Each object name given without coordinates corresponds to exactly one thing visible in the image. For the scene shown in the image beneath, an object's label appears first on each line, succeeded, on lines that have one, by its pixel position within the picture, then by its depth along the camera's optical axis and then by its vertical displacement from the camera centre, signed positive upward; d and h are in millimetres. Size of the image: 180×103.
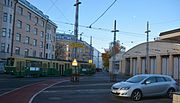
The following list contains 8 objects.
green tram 42469 -141
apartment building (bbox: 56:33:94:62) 128337 +7423
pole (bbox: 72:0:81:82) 31688 +4551
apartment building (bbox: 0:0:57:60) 60938 +7952
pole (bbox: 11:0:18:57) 64219 +8311
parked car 17312 -1087
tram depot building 50156 +1427
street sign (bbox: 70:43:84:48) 32500 +2220
